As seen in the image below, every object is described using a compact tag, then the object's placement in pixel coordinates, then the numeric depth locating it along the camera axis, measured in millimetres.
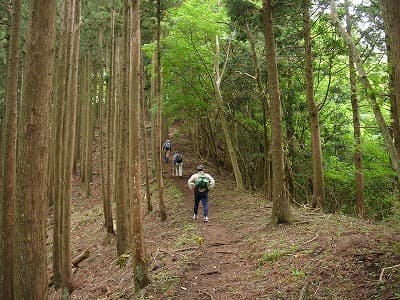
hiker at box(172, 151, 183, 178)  19362
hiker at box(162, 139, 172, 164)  22688
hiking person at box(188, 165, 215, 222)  11165
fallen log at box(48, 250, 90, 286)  11892
